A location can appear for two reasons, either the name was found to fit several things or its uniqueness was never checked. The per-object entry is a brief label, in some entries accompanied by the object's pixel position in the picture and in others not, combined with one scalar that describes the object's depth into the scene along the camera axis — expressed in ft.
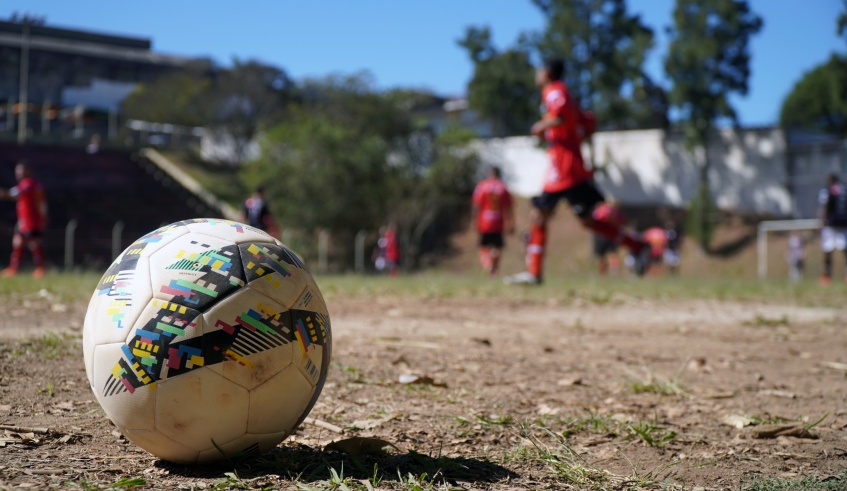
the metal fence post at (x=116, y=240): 76.56
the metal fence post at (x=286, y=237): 93.25
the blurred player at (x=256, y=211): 55.21
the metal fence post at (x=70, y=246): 72.49
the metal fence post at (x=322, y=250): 91.97
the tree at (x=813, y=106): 167.53
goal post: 96.84
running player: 31.71
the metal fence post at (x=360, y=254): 96.28
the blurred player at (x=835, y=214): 47.09
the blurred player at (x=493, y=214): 49.29
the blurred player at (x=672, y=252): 97.66
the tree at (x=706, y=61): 116.26
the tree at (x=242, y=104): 151.33
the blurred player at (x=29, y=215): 47.73
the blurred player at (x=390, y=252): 91.76
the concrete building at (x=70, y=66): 137.59
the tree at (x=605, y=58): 124.67
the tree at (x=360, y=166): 113.70
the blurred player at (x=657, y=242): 86.52
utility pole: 125.08
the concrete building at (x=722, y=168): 111.65
